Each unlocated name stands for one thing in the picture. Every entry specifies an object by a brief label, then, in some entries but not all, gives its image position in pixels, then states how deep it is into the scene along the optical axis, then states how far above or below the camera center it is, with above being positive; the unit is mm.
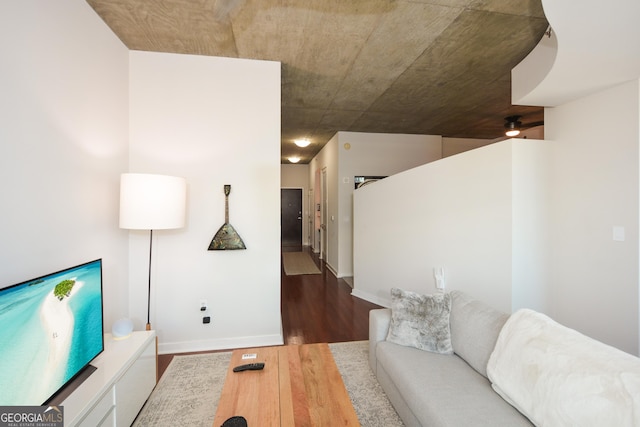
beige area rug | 1723 -1267
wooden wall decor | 2590 -194
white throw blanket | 979 -665
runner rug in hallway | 5708 -1109
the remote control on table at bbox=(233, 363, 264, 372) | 1572 -873
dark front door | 9055 +13
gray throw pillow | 1829 -739
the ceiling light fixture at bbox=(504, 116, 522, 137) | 4445 +1502
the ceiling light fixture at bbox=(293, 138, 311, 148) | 5761 +1582
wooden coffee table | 1235 -902
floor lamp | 1949 +117
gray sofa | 1274 -911
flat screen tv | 1064 -533
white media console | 1255 -880
